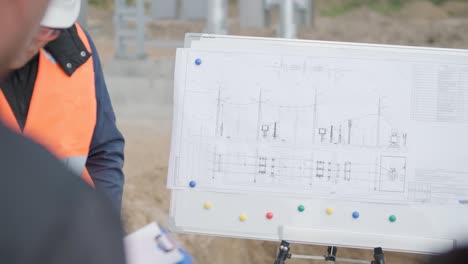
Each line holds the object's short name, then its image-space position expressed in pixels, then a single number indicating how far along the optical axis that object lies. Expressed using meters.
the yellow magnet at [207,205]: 6.36
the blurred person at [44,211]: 1.78
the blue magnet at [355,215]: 6.27
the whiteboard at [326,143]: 6.27
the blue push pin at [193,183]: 6.36
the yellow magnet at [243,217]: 6.33
